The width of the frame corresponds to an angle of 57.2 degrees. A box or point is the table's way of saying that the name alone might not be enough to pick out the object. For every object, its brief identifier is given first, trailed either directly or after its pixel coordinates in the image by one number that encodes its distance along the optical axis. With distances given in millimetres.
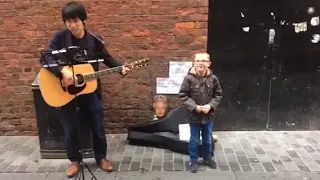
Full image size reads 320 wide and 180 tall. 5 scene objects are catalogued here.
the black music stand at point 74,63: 2732
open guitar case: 3562
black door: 3813
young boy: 3055
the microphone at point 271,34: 3844
